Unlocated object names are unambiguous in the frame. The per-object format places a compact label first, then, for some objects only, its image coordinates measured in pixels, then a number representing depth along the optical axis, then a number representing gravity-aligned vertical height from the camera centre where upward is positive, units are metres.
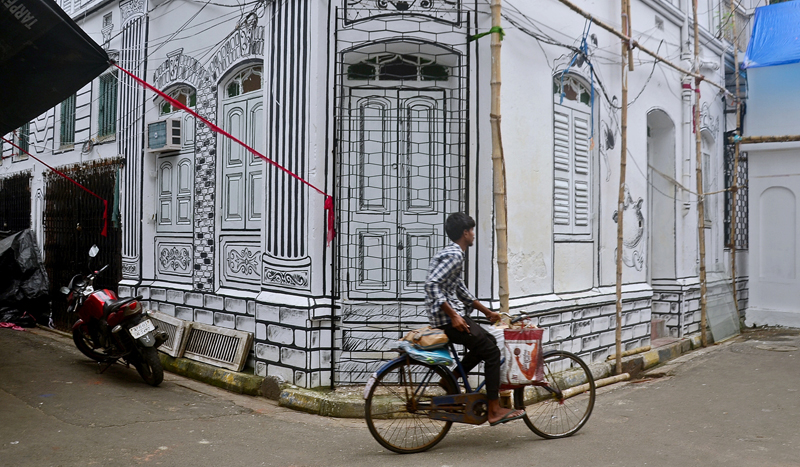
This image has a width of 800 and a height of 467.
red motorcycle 7.10 -0.98
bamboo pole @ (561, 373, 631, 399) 5.90 -1.54
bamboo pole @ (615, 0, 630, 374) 7.79 +0.70
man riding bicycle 4.93 -0.52
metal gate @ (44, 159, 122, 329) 9.87 +0.18
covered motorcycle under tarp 11.26 -0.77
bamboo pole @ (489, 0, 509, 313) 6.04 +0.50
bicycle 4.89 -1.21
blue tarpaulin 10.95 +3.37
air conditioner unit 8.46 +1.32
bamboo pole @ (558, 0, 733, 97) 7.32 +2.39
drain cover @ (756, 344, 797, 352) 9.66 -1.57
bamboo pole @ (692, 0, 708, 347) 9.84 +0.50
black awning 5.73 +1.68
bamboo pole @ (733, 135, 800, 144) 11.38 +1.70
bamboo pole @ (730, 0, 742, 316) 11.43 +0.93
